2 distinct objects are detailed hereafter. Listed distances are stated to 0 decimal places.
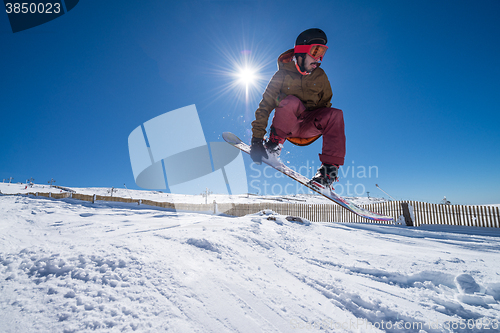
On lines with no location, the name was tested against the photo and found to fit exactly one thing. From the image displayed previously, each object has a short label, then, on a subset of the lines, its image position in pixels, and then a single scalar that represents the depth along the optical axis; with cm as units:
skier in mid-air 174
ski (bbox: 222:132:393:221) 214
